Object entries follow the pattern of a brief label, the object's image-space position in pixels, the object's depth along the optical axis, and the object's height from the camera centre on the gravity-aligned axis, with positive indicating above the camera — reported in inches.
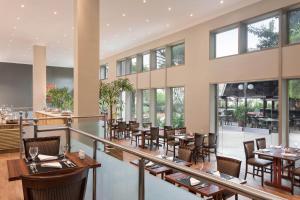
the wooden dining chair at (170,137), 333.7 -51.2
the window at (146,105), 527.2 -9.3
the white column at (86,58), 248.5 +44.7
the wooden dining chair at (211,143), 313.9 -54.4
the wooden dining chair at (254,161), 231.0 -59.3
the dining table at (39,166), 101.0 -29.5
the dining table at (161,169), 167.3 -48.0
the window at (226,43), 337.1 +82.8
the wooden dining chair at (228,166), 163.1 -45.0
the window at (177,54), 433.4 +85.0
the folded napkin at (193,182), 140.4 -47.4
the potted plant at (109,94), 371.2 +10.6
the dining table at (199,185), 130.5 -48.3
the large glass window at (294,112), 265.8 -12.6
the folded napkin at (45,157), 123.2 -29.0
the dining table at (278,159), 215.3 -50.9
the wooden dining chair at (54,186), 74.3 -26.8
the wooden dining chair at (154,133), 355.9 -47.7
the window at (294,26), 265.3 +82.6
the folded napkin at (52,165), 110.7 -29.3
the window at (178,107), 435.2 -11.2
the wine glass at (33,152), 118.6 -24.8
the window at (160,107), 480.4 -12.5
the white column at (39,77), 556.1 +55.0
